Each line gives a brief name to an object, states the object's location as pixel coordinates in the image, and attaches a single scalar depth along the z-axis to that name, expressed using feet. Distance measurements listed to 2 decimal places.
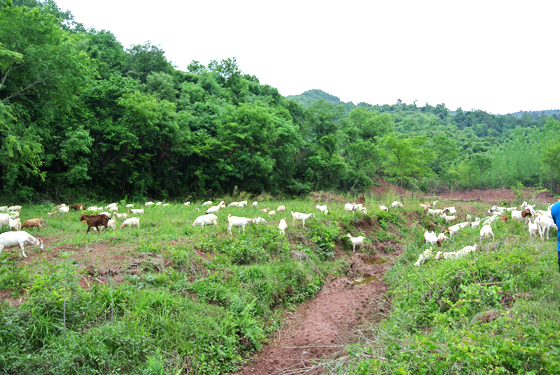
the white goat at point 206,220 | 36.22
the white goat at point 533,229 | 32.07
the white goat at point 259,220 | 37.14
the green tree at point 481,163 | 140.46
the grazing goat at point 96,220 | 33.14
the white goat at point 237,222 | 33.63
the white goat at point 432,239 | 37.06
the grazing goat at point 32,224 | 32.83
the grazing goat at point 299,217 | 40.83
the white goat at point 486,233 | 33.01
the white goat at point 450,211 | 61.16
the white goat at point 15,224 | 30.78
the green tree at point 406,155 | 99.81
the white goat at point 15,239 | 23.92
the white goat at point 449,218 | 57.82
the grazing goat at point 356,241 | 40.27
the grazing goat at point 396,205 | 58.90
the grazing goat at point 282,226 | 34.99
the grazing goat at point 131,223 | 35.62
